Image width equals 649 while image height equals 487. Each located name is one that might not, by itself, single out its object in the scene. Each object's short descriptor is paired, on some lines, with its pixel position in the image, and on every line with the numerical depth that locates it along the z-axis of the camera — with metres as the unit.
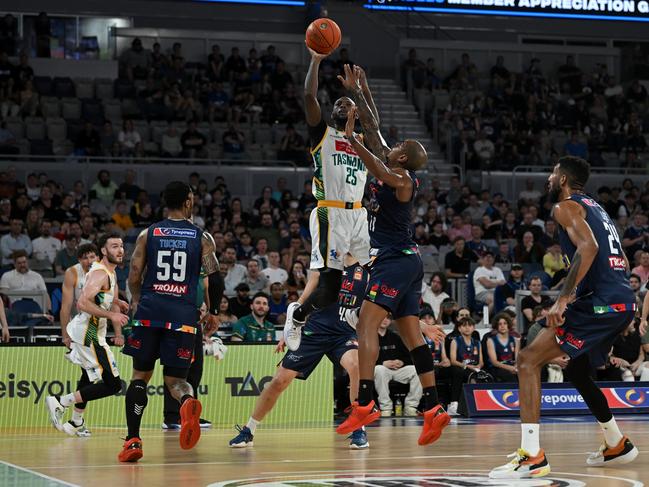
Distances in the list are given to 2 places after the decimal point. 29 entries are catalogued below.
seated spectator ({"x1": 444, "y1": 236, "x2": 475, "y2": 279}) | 20.42
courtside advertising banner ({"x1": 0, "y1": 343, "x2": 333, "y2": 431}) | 13.96
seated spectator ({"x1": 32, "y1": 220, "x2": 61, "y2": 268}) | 19.22
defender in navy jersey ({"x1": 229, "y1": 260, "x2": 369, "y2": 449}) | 10.48
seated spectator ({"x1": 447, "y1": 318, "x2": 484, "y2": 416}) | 16.53
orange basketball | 10.12
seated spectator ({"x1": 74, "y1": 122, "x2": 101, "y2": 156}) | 24.27
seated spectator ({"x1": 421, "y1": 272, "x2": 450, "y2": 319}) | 18.59
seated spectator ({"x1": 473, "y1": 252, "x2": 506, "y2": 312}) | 19.23
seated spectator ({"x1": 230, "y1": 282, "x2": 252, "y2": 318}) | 17.25
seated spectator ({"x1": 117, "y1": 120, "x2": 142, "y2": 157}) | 24.41
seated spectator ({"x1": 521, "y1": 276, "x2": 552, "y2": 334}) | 18.05
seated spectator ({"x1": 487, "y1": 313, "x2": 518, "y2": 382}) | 16.92
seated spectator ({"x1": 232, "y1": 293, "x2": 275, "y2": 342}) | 15.95
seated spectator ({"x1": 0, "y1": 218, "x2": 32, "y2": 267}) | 18.80
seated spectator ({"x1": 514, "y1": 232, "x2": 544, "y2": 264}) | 21.45
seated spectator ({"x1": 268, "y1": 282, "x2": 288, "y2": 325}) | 17.31
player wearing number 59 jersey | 9.36
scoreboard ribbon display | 24.36
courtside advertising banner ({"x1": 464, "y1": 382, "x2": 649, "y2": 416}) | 15.49
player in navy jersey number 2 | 8.22
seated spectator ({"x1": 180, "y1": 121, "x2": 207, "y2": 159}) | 25.12
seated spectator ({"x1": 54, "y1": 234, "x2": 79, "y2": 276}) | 18.34
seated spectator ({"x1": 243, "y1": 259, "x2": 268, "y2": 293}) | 18.31
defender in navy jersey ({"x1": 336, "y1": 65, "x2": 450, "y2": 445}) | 9.35
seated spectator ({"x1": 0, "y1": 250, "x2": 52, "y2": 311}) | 17.27
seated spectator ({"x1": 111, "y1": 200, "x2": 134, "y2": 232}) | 20.88
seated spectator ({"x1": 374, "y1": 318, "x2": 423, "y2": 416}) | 16.17
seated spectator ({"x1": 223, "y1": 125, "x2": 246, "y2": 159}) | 25.59
